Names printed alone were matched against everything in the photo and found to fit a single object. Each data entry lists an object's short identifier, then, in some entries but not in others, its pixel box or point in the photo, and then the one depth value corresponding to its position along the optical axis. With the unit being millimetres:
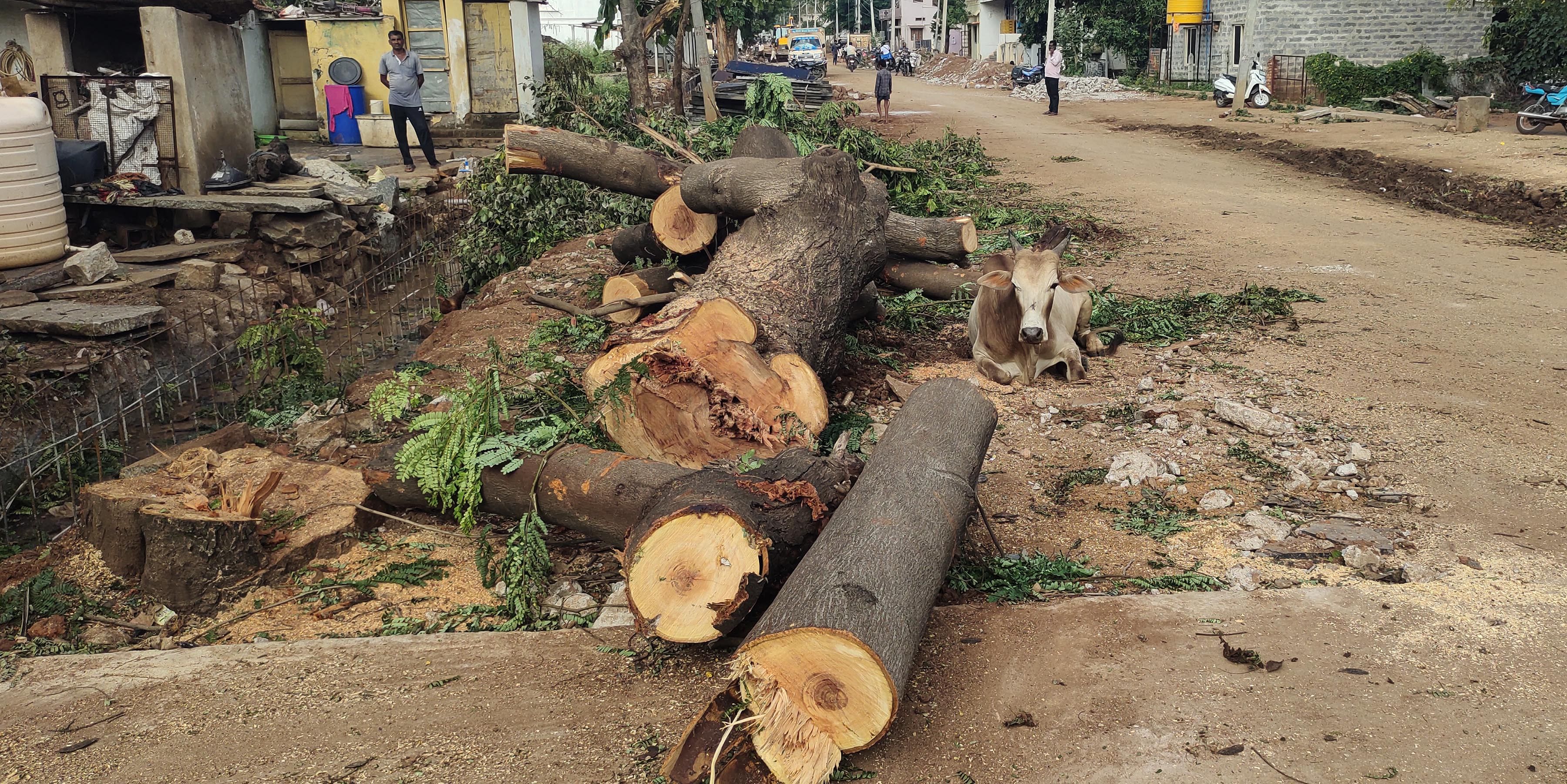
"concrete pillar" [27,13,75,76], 10805
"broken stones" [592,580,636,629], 3701
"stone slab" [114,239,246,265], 8500
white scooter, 22000
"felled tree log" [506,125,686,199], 7324
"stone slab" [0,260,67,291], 7344
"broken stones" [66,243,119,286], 7637
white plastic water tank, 7551
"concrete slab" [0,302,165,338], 6609
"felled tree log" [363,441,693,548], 3939
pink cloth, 16203
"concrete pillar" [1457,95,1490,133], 15797
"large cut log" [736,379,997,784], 2768
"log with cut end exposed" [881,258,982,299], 7859
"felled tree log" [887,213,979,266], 7625
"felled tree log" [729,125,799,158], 8180
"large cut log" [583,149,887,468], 4645
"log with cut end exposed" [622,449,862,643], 3227
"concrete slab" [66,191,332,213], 9211
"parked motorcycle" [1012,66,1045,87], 31312
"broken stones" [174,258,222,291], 8125
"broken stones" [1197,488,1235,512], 4512
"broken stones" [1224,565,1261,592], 3848
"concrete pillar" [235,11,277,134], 16266
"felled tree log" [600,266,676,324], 6949
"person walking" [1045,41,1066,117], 22484
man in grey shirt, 13602
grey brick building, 21656
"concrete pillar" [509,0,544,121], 16781
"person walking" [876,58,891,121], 23109
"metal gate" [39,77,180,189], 9516
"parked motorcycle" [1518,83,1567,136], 15156
